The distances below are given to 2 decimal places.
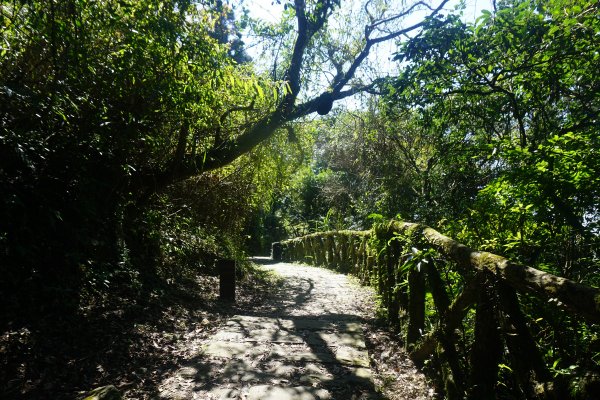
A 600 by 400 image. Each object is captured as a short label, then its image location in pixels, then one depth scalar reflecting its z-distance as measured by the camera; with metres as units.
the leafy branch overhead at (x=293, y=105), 6.93
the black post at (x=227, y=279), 6.72
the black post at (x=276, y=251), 21.89
